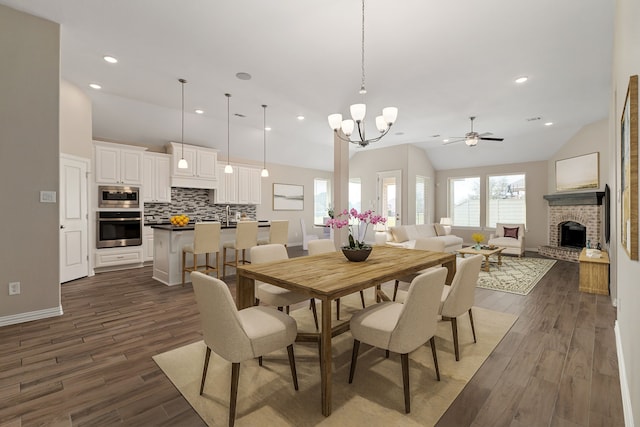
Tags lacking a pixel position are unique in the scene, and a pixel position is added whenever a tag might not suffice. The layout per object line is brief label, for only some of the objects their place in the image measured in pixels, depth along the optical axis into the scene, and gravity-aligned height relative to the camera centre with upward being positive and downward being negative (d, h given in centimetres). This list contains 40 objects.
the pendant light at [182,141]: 429 +158
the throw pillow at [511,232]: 743 -49
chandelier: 304 +102
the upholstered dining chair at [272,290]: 258 -71
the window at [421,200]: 889 +40
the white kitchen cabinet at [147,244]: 586 -62
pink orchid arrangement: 253 -8
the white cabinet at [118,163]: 535 +94
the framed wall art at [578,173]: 662 +96
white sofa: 671 -53
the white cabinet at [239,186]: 730 +69
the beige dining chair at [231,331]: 158 -70
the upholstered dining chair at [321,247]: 329 -39
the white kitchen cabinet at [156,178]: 600 +72
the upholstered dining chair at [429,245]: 355 -40
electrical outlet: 295 -76
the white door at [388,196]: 849 +50
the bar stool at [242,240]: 486 -46
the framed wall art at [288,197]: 882 +48
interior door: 439 -9
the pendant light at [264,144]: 548 +179
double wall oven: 532 -8
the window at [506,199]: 822 +39
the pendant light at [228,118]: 479 +192
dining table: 171 -44
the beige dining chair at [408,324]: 172 -70
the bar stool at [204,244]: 440 -48
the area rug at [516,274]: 446 -110
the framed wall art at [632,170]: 135 +20
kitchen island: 455 -62
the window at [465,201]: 901 +37
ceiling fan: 552 +141
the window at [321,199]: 1004 +49
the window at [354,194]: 988 +65
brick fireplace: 653 -24
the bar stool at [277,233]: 543 -38
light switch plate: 307 +17
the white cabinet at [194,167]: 638 +105
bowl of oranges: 499 -14
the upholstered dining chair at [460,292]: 219 -62
